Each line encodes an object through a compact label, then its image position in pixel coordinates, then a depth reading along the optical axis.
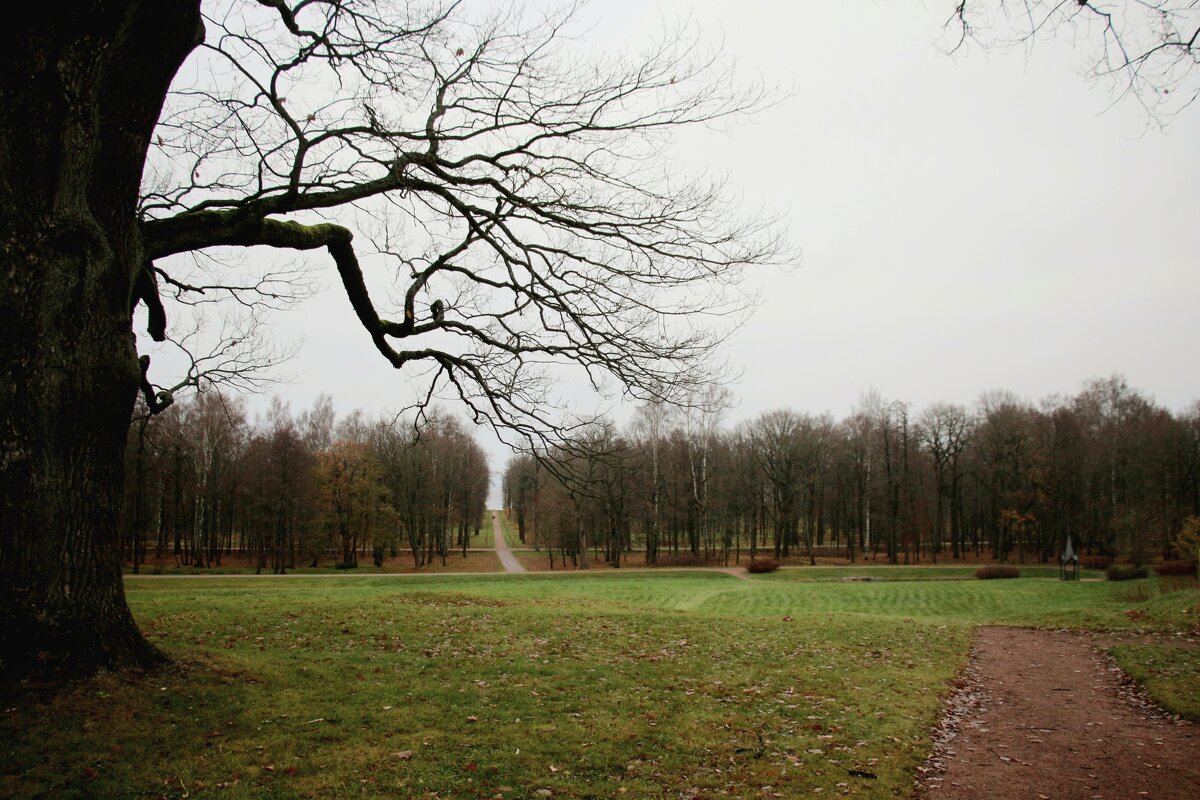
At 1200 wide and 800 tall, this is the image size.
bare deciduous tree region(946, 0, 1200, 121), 4.89
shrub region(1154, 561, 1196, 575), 27.25
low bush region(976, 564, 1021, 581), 35.41
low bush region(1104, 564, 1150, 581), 30.32
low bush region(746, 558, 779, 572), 39.47
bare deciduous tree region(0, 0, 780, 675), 5.14
